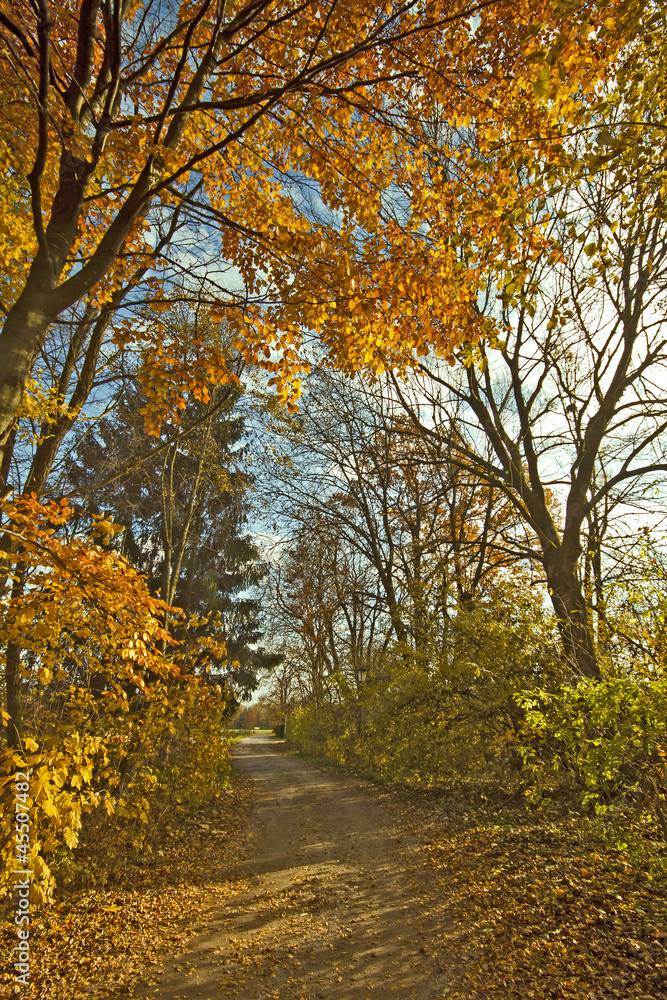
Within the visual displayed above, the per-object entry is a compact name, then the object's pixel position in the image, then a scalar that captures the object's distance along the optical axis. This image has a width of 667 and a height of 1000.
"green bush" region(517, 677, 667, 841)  3.64
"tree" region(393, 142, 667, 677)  7.14
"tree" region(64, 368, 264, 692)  8.88
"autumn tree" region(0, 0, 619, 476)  3.10
